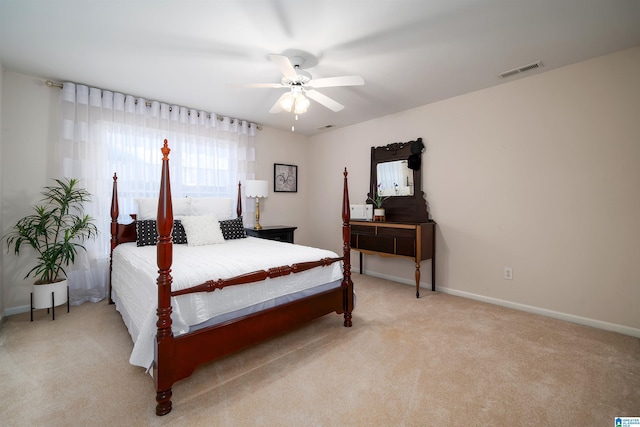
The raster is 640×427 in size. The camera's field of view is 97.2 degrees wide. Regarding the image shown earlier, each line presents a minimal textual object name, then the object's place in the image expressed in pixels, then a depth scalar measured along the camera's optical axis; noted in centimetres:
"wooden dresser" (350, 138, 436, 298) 351
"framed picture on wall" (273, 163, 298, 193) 499
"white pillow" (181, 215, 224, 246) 308
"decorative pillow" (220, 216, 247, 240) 351
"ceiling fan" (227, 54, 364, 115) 234
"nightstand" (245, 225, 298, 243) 418
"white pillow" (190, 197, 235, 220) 361
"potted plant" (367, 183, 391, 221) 398
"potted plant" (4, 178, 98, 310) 275
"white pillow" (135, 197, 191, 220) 331
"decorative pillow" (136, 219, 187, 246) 303
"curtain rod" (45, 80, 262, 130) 303
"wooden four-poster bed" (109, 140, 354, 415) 154
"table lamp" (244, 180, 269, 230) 423
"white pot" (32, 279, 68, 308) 269
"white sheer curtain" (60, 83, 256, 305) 318
